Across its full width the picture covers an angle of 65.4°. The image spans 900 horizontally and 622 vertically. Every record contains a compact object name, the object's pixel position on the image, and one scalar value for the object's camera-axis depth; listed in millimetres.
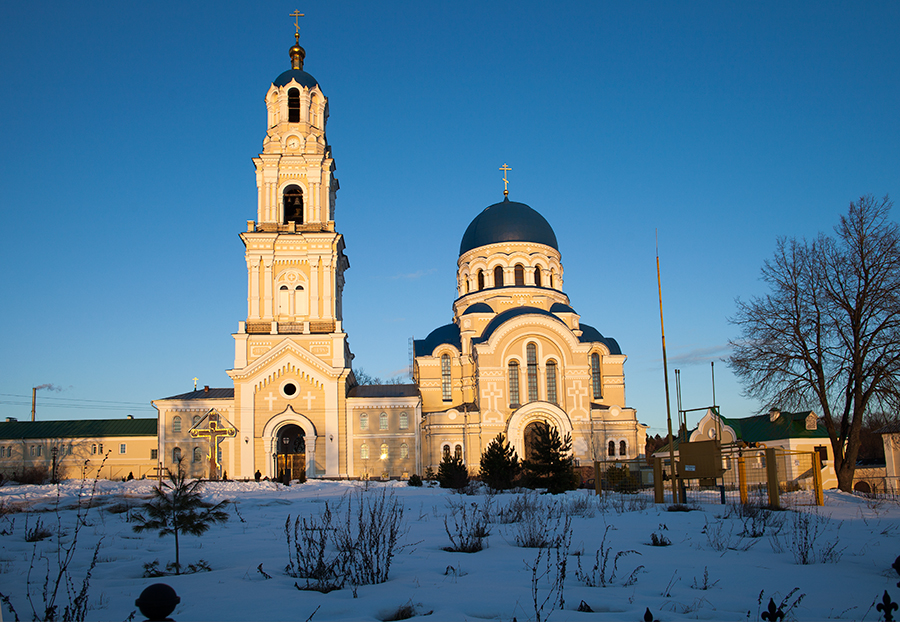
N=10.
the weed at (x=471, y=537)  9023
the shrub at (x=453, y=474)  27802
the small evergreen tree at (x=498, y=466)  27250
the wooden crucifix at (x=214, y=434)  35469
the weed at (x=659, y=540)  9727
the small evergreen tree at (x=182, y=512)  8680
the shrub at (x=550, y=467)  25688
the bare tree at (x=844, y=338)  23891
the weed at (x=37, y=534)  10702
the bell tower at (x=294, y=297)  39406
